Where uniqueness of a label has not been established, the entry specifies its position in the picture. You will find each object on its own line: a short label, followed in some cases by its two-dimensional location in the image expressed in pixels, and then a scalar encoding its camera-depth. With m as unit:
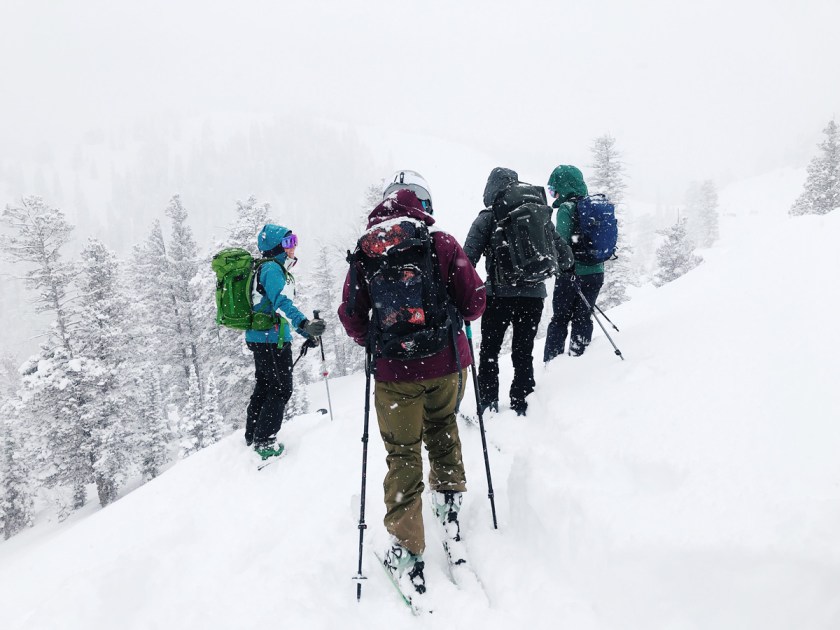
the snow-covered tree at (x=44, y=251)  21.59
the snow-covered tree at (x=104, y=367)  21.39
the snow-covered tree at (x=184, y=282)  28.06
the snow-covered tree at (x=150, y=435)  25.69
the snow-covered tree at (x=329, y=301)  38.50
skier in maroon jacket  3.41
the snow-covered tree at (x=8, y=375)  50.12
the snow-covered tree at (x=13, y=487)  27.44
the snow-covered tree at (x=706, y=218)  61.69
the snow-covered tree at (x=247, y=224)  21.59
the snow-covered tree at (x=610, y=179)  22.91
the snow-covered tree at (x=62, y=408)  20.48
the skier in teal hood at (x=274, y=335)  5.25
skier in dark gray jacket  4.78
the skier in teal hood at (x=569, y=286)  5.67
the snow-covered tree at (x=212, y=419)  22.89
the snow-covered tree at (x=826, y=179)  26.34
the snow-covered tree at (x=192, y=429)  23.05
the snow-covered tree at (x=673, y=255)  26.23
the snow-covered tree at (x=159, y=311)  28.31
